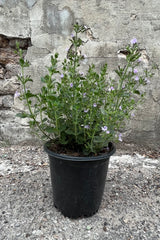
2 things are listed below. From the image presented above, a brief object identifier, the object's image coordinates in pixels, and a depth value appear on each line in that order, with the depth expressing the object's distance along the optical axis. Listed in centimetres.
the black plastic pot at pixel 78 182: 64
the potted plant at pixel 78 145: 63
